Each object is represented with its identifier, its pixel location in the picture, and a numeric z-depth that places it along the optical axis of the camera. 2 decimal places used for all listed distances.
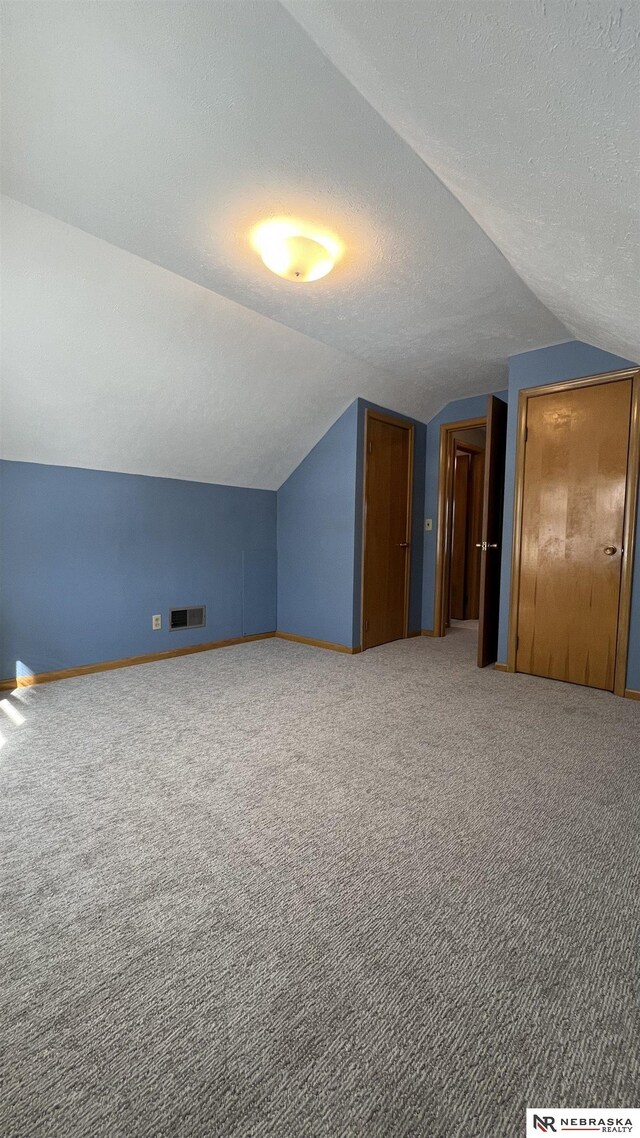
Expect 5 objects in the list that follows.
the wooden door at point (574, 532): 3.13
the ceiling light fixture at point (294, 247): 2.10
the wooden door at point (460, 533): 6.11
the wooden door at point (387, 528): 4.34
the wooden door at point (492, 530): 3.65
